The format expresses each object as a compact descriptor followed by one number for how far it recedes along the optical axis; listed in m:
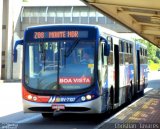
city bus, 13.48
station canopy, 14.07
